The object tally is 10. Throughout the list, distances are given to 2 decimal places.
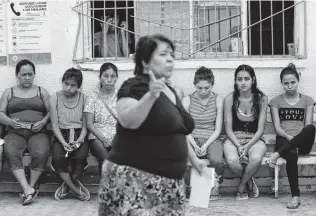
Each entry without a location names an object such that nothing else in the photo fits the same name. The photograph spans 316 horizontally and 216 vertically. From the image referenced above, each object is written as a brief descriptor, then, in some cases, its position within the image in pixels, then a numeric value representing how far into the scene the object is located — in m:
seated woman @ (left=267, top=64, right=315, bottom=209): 6.02
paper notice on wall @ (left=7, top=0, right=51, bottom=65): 6.75
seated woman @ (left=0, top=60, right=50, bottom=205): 6.06
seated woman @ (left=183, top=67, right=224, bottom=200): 6.19
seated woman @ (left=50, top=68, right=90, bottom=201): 6.13
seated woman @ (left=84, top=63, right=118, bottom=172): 6.25
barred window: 6.78
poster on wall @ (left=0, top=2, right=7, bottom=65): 6.80
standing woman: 3.32
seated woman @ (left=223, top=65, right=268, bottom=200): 6.09
